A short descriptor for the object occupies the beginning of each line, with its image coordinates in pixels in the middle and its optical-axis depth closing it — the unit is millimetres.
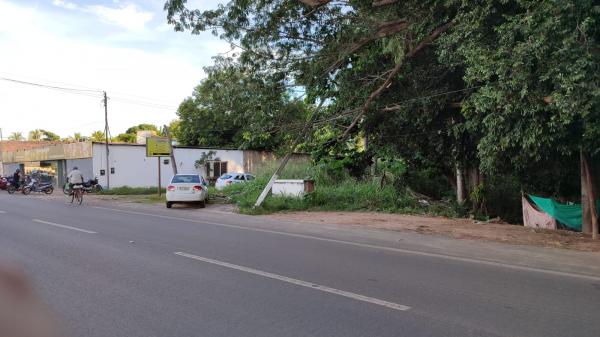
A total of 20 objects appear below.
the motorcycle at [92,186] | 30531
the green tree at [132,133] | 65562
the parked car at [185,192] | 19344
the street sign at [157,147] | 25500
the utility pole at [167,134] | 25294
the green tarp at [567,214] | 13375
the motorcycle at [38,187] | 31297
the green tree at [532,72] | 7977
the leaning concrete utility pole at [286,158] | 16859
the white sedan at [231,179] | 29141
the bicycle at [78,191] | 21750
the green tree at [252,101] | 15102
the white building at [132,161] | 34250
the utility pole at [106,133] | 33438
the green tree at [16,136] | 84000
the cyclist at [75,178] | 21734
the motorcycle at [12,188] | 33406
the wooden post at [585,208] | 12016
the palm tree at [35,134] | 83938
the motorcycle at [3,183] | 37188
